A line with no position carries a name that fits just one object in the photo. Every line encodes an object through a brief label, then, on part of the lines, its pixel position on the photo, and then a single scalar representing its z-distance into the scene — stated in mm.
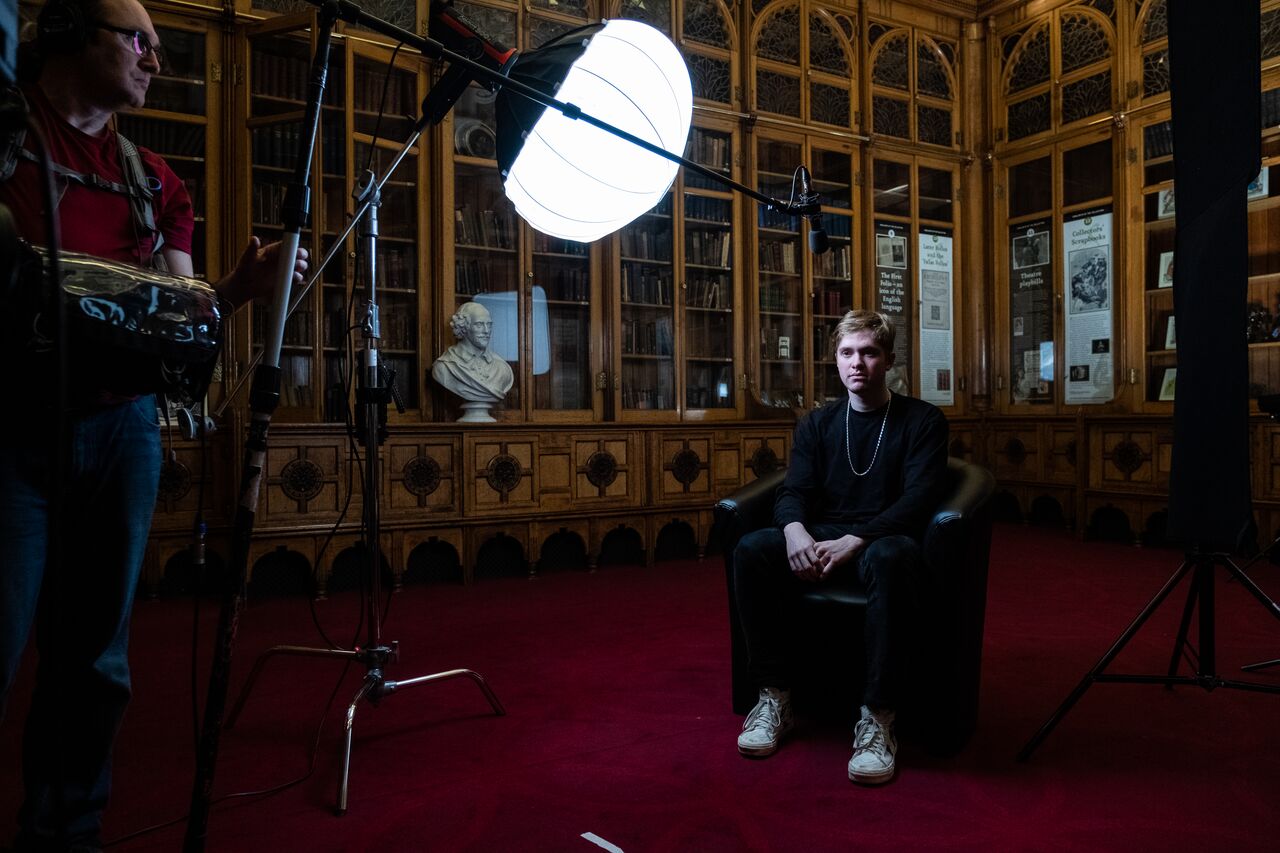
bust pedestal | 4602
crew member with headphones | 1179
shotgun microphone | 1499
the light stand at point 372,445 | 2080
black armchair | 1977
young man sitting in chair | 1959
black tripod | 1926
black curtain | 1781
